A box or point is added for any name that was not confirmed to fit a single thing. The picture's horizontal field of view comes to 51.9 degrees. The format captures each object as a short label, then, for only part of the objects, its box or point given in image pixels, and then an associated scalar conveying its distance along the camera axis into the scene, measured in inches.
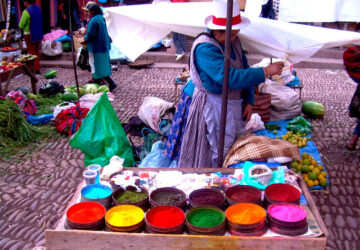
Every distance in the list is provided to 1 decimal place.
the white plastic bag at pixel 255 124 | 210.1
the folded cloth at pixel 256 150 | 134.6
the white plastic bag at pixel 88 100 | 274.1
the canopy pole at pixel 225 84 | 106.3
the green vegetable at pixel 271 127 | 226.5
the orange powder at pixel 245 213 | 86.8
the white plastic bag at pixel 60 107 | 258.0
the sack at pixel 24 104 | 266.8
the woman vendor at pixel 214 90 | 122.0
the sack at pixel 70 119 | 240.8
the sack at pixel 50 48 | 454.6
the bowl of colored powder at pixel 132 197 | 93.7
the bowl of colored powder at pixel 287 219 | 83.8
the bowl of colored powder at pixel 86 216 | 85.8
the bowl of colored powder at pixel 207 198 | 93.7
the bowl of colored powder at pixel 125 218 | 84.7
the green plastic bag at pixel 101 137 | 179.9
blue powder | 98.0
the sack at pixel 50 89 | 323.1
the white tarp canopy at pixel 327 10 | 144.9
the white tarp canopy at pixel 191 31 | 158.7
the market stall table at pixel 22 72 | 289.4
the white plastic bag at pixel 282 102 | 241.0
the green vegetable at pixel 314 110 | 263.9
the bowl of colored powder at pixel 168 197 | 93.5
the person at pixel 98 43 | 323.9
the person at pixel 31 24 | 383.6
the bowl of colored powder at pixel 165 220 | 83.8
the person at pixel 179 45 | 448.8
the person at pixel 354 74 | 189.6
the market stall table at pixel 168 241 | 82.5
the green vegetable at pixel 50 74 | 392.5
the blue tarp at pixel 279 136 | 136.3
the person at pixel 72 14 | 500.4
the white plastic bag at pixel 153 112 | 198.5
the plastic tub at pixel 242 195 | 95.0
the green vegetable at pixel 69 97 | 302.7
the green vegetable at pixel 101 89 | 319.5
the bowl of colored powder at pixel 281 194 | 94.6
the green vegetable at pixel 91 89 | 313.9
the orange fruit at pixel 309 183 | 167.0
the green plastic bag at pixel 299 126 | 222.4
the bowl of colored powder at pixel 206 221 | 83.5
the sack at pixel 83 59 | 372.0
